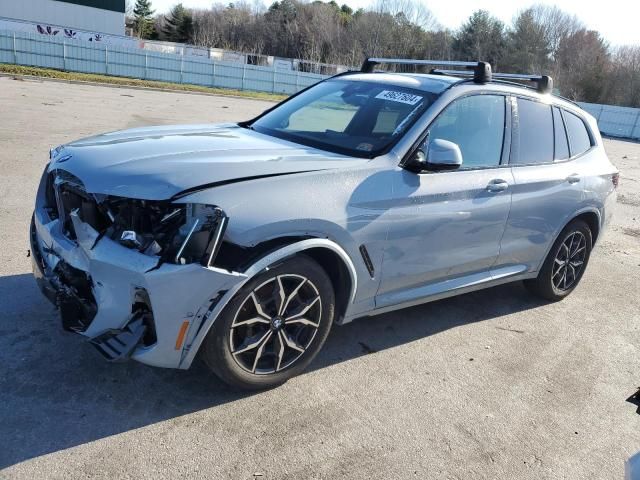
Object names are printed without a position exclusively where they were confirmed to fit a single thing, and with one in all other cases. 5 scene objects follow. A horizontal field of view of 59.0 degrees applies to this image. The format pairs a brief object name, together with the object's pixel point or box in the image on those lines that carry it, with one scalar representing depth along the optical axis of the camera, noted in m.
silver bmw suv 2.82
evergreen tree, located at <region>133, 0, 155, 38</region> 89.75
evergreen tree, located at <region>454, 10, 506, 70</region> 66.62
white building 52.81
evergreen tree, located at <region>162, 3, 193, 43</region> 86.38
